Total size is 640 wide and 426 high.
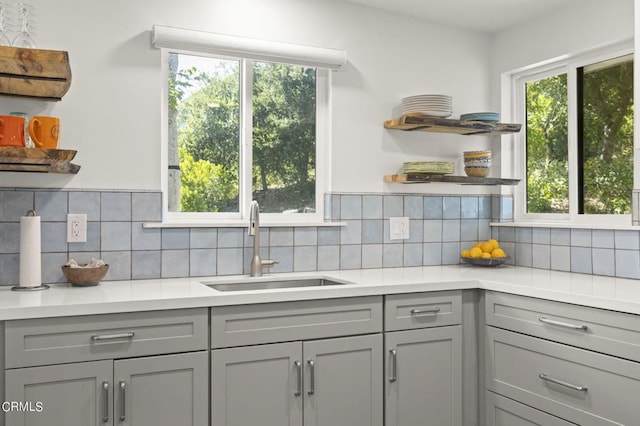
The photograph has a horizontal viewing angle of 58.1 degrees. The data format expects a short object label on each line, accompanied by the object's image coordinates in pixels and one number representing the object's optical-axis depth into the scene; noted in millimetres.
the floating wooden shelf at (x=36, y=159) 2055
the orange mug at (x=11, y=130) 2102
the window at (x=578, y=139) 2896
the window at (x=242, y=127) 2793
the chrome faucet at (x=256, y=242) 2717
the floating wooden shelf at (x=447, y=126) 3045
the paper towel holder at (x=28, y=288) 2262
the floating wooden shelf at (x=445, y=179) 3053
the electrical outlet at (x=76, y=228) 2490
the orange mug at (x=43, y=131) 2178
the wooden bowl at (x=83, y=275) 2324
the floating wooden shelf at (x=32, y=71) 2086
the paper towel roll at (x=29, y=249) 2252
